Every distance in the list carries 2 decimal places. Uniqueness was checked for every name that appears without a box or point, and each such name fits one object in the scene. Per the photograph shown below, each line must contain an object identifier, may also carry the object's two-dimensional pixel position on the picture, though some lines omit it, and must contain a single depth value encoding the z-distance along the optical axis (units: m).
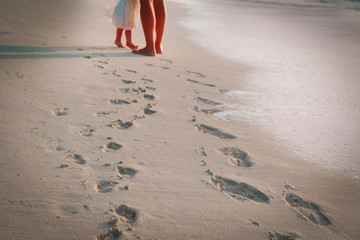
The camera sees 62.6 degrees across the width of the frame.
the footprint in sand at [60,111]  2.01
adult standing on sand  3.55
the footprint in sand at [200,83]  2.94
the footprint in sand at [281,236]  1.22
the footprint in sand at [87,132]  1.81
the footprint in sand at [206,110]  2.33
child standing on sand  3.74
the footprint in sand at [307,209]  1.34
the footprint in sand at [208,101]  2.50
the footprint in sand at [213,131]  1.99
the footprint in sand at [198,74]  3.19
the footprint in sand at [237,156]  1.70
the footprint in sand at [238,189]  1.43
